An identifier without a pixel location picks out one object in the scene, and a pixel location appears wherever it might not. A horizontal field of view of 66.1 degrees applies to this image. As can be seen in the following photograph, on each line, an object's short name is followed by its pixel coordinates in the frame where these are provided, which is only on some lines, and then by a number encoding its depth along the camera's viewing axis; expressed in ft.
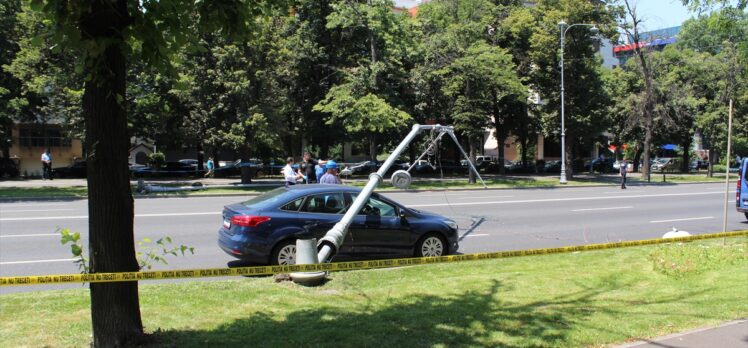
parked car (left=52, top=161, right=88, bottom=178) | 122.31
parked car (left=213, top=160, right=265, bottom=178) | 129.08
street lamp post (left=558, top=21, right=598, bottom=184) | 109.29
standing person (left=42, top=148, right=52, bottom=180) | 113.21
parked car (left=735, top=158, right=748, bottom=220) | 52.65
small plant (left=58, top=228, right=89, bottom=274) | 14.55
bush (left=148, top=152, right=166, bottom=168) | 158.20
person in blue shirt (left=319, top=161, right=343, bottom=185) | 44.16
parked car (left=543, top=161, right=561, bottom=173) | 173.78
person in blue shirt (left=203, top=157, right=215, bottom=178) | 128.06
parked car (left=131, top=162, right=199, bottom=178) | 126.37
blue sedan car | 28.71
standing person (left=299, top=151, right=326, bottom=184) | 61.06
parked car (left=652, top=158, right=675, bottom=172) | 189.59
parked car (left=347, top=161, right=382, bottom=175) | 133.35
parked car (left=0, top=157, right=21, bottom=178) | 121.39
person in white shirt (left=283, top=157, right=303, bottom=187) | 58.90
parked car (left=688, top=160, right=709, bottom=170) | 202.78
